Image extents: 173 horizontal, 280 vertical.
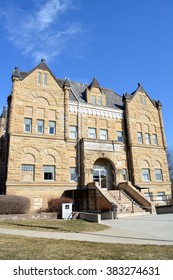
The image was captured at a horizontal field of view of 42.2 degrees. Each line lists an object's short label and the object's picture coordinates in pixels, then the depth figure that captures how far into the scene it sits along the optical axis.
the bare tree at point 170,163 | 63.65
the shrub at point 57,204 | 20.88
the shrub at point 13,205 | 17.55
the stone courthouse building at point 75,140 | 24.05
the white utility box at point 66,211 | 18.23
